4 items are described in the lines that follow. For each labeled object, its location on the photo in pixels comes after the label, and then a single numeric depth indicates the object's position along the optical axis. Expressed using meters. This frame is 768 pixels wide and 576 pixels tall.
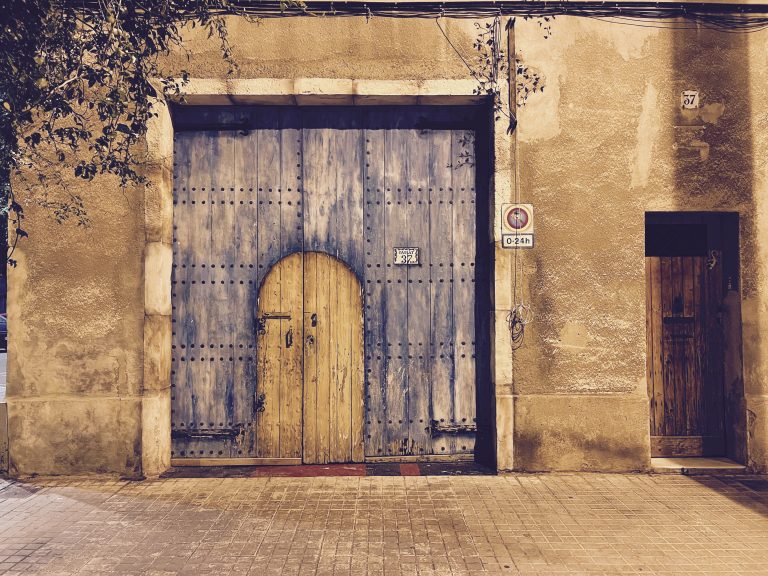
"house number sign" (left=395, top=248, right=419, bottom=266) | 5.69
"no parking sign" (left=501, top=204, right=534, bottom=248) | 5.34
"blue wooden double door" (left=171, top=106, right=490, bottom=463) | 5.59
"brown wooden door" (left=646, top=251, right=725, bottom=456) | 5.56
